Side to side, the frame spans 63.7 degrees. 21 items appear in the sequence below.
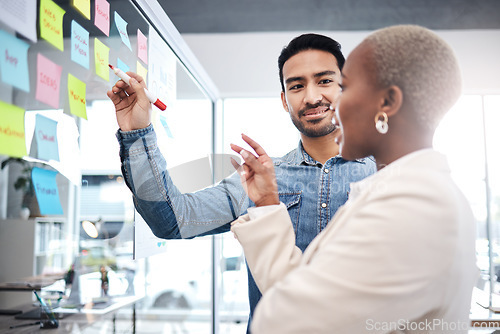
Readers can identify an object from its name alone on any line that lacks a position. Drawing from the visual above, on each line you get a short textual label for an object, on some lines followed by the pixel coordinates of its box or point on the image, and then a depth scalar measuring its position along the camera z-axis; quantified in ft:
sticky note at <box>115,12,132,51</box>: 3.58
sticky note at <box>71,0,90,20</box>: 2.87
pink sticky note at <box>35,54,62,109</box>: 2.52
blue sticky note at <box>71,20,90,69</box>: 2.87
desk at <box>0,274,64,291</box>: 3.64
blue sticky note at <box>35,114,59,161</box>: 2.54
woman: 1.64
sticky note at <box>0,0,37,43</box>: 2.16
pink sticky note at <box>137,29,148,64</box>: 4.01
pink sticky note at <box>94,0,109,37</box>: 3.21
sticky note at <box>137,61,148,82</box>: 4.06
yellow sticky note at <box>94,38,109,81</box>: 3.26
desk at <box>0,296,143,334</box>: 3.85
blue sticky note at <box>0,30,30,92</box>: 2.16
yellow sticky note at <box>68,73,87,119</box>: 2.90
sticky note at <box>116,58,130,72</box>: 3.62
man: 3.12
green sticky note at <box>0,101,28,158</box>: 2.16
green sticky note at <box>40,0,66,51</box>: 2.48
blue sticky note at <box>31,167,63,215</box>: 2.66
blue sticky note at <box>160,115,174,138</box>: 4.82
